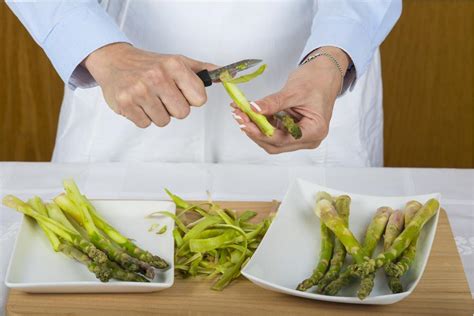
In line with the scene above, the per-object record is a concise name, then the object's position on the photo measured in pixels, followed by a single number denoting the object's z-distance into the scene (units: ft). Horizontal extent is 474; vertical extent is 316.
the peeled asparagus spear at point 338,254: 5.91
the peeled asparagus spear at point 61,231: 5.97
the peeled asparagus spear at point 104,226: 6.03
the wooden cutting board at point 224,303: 5.81
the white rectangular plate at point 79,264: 5.78
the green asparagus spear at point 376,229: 6.18
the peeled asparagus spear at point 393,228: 6.16
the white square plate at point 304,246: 5.80
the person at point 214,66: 6.60
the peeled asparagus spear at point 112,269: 5.87
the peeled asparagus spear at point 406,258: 5.88
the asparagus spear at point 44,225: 6.11
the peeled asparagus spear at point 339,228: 6.02
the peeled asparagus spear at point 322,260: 5.88
